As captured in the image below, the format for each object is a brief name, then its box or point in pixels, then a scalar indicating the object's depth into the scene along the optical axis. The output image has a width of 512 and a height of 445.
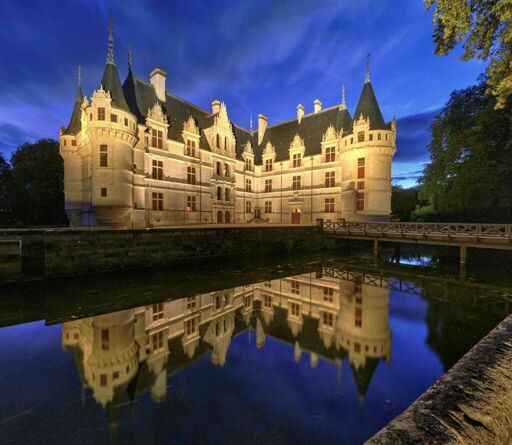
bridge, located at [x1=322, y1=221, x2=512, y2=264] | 13.27
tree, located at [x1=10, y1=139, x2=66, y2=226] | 28.61
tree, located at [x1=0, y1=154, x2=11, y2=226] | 30.27
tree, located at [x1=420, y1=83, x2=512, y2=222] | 16.64
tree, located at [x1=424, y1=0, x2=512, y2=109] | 5.77
